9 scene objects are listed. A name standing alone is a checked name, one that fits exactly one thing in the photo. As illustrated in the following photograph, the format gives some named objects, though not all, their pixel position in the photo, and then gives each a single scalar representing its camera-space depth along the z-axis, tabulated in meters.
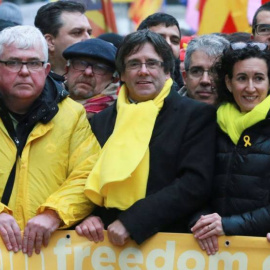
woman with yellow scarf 9.17
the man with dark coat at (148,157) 9.32
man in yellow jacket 9.52
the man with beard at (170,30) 13.41
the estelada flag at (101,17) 19.11
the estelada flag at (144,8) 22.36
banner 9.29
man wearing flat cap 11.51
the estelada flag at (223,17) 17.58
